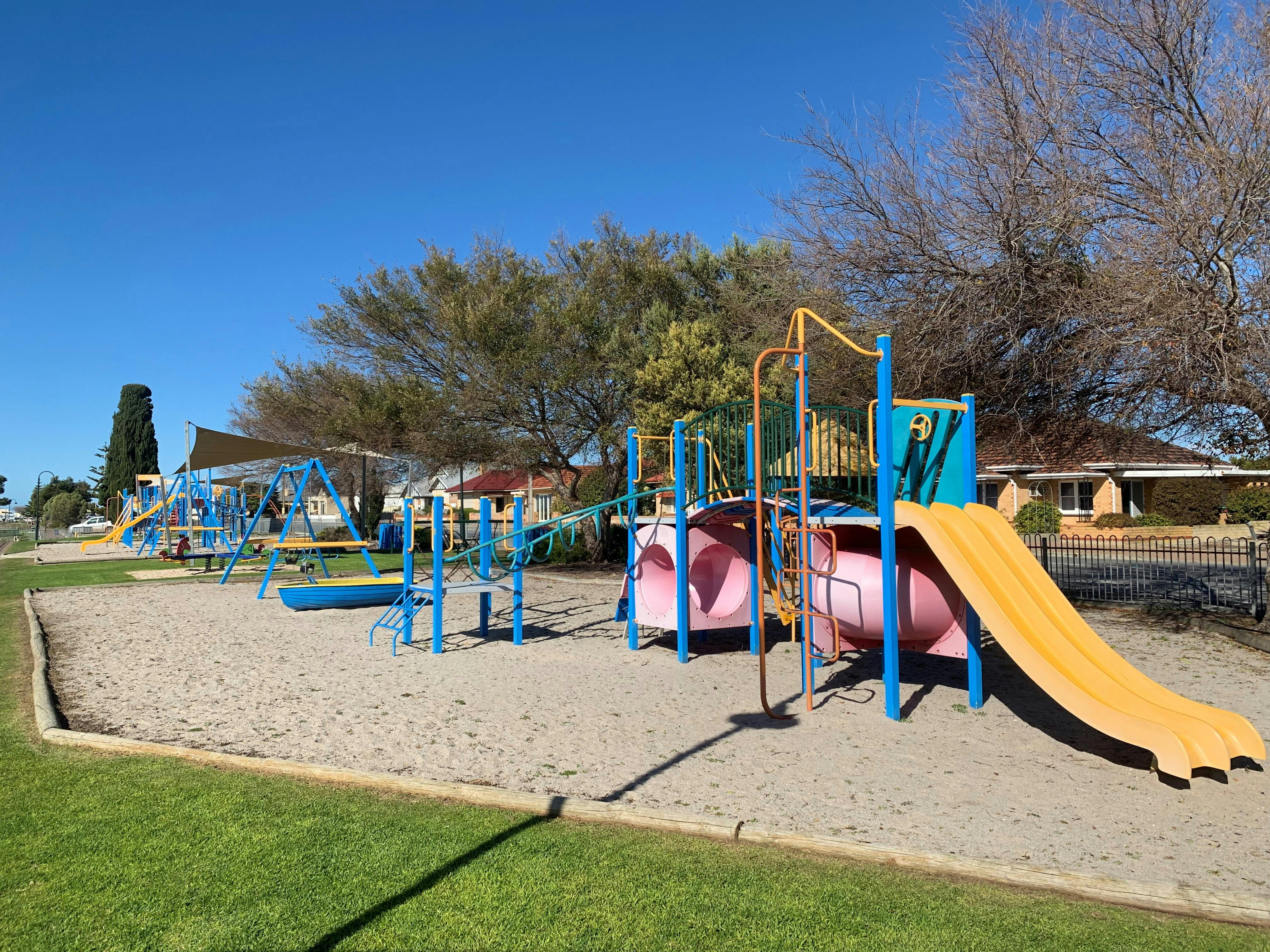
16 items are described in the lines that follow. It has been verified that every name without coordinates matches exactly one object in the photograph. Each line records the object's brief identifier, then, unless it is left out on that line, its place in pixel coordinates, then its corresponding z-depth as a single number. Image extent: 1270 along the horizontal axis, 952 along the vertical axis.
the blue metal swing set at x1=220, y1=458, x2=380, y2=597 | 13.52
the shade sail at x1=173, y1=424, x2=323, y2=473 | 21.25
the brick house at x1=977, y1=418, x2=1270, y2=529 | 28.69
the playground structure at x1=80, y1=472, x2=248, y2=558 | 23.47
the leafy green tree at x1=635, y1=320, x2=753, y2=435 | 16.84
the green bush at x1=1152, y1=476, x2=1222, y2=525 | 30.45
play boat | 13.05
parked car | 55.75
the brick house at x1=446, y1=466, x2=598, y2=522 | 50.03
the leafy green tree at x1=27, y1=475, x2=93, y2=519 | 101.06
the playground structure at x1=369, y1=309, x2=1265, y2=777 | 5.52
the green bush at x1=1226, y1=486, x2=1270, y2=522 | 30.02
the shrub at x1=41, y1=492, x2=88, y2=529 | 76.19
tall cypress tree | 61.56
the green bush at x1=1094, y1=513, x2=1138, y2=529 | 30.61
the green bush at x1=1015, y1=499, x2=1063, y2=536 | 30.94
